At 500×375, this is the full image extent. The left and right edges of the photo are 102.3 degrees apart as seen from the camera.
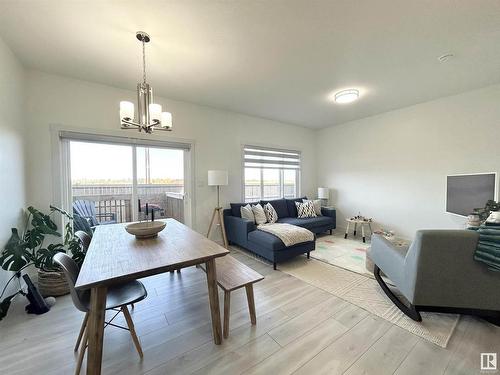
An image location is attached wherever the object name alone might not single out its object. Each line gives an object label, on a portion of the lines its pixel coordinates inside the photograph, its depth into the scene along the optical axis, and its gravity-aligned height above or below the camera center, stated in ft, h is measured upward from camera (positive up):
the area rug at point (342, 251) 9.77 -4.06
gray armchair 5.22 -2.58
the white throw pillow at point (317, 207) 15.33 -1.98
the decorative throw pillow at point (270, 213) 13.08 -2.12
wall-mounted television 8.24 -0.48
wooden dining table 3.66 -1.70
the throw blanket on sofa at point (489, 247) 4.75 -1.62
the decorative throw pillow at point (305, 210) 14.70 -2.12
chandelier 6.00 +2.19
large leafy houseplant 6.18 -2.24
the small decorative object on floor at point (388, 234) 10.34 -2.84
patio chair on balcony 9.53 -1.62
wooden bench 5.35 -2.79
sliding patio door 9.50 +0.31
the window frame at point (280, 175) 14.26 +0.53
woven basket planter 7.26 -3.67
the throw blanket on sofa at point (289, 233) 9.64 -2.58
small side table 13.51 -2.92
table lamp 16.72 -1.04
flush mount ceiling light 10.24 +4.43
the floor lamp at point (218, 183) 11.87 -0.08
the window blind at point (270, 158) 14.74 +1.85
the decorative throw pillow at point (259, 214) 12.42 -2.09
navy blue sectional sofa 9.58 -2.84
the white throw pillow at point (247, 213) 12.29 -1.94
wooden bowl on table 5.83 -1.39
